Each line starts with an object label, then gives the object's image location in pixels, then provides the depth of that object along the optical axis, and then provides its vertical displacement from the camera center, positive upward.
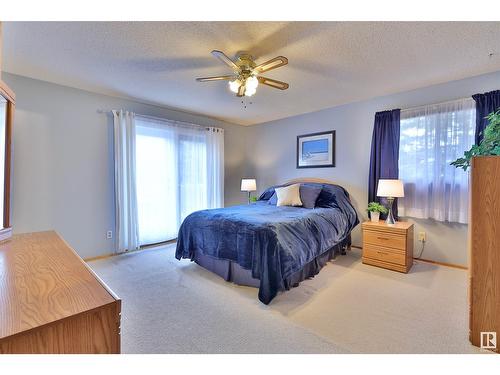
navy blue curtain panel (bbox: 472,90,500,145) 2.57 +0.85
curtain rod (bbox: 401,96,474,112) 2.80 +1.01
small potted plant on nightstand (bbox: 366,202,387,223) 3.16 -0.38
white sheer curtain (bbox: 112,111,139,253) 3.42 +0.04
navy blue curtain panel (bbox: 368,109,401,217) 3.28 +0.47
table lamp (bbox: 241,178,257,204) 4.69 -0.06
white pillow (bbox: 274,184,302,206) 3.61 -0.22
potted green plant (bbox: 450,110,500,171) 1.73 +0.32
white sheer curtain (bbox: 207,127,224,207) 4.57 +0.31
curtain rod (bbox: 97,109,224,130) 3.38 +1.04
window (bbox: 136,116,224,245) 3.75 +0.16
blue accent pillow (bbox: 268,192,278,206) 3.94 -0.29
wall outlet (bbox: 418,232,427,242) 3.17 -0.74
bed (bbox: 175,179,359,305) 2.16 -0.64
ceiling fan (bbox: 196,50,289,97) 2.10 +1.02
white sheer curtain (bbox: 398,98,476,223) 2.80 +0.32
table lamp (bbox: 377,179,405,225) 2.96 -0.10
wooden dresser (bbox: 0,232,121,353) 0.59 -0.36
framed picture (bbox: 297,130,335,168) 4.03 +0.59
